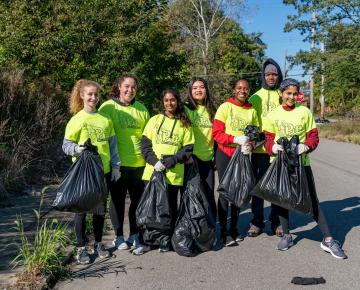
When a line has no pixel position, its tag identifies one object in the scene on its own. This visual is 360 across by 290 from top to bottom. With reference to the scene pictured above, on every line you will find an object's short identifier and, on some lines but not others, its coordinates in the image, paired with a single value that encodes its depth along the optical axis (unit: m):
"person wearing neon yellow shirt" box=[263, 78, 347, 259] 5.41
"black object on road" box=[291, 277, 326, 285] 4.46
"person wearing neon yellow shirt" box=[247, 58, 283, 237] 6.14
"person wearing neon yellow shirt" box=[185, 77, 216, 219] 5.67
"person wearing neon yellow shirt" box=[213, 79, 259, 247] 5.55
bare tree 44.84
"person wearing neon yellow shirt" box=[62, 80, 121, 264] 5.02
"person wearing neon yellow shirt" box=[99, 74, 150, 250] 5.41
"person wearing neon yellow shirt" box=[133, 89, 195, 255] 5.34
